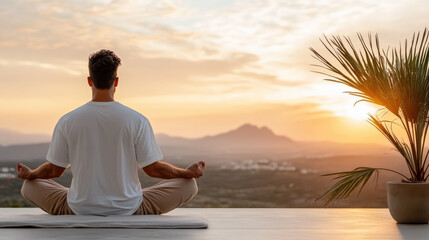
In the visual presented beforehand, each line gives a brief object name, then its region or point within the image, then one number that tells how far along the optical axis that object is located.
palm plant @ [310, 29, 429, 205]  4.35
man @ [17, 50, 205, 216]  3.82
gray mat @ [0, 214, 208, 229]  3.72
